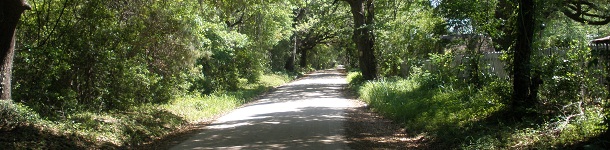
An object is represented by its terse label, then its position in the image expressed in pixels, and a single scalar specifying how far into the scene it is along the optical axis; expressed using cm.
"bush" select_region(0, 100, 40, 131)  844
